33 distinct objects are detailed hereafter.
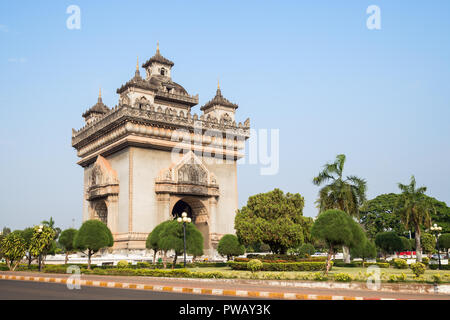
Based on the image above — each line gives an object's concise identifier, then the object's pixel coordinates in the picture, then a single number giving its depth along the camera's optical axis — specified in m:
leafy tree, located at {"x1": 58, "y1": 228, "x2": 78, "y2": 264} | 38.19
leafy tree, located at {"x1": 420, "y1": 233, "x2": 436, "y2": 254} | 53.82
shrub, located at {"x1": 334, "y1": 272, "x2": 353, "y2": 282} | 17.72
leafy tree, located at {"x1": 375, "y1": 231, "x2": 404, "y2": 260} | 43.62
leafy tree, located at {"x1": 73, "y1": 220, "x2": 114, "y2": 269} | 29.83
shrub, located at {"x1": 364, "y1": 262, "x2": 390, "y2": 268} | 35.08
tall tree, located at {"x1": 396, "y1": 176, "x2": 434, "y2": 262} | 40.19
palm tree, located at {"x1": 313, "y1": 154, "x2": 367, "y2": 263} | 37.12
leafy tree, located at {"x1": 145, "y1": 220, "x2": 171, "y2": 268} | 31.20
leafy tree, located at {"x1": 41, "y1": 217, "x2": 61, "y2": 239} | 78.56
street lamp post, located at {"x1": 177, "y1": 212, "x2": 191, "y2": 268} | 26.95
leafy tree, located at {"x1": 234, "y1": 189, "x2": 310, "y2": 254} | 33.28
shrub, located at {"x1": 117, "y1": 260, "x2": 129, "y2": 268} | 30.39
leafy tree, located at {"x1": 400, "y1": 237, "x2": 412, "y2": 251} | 51.58
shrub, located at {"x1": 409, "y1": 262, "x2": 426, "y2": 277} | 18.42
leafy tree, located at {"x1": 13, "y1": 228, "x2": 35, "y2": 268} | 37.69
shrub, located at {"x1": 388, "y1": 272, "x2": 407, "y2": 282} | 17.22
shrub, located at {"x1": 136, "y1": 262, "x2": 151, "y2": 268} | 30.60
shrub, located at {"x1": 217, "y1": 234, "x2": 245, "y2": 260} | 36.94
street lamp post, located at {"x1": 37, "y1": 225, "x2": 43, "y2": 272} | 30.62
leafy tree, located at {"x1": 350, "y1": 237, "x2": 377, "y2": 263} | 34.85
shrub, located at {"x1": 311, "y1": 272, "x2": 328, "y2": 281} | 18.56
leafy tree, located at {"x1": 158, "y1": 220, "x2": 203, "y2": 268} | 28.48
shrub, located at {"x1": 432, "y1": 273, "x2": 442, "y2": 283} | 15.89
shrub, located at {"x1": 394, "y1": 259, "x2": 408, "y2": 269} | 32.34
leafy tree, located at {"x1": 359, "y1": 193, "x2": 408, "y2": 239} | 70.06
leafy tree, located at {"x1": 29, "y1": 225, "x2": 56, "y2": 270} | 30.84
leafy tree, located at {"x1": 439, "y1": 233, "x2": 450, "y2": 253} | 47.47
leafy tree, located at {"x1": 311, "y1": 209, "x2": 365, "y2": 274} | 23.45
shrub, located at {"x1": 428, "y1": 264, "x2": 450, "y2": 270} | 32.12
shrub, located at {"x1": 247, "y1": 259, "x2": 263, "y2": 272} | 24.21
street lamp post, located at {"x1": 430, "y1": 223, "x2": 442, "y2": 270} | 34.26
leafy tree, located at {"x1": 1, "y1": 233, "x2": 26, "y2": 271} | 31.81
